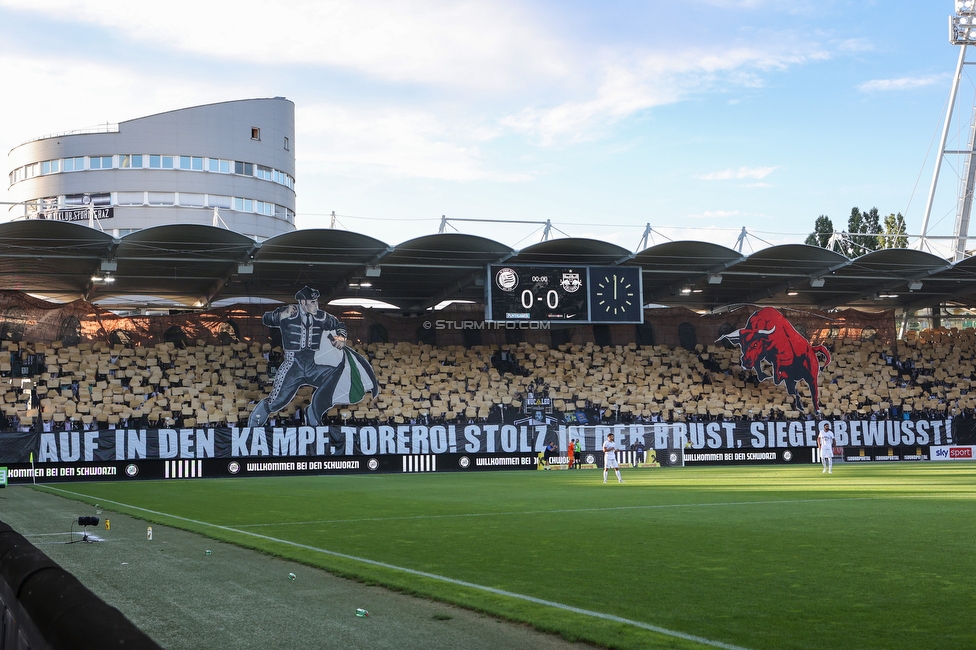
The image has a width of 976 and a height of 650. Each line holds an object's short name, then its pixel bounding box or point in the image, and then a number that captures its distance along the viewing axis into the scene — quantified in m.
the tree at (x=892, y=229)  91.53
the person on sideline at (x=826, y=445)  34.84
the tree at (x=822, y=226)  98.06
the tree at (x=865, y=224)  96.50
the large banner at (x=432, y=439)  38.75
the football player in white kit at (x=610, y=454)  31.20
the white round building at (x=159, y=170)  78.81
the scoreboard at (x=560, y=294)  43.88
